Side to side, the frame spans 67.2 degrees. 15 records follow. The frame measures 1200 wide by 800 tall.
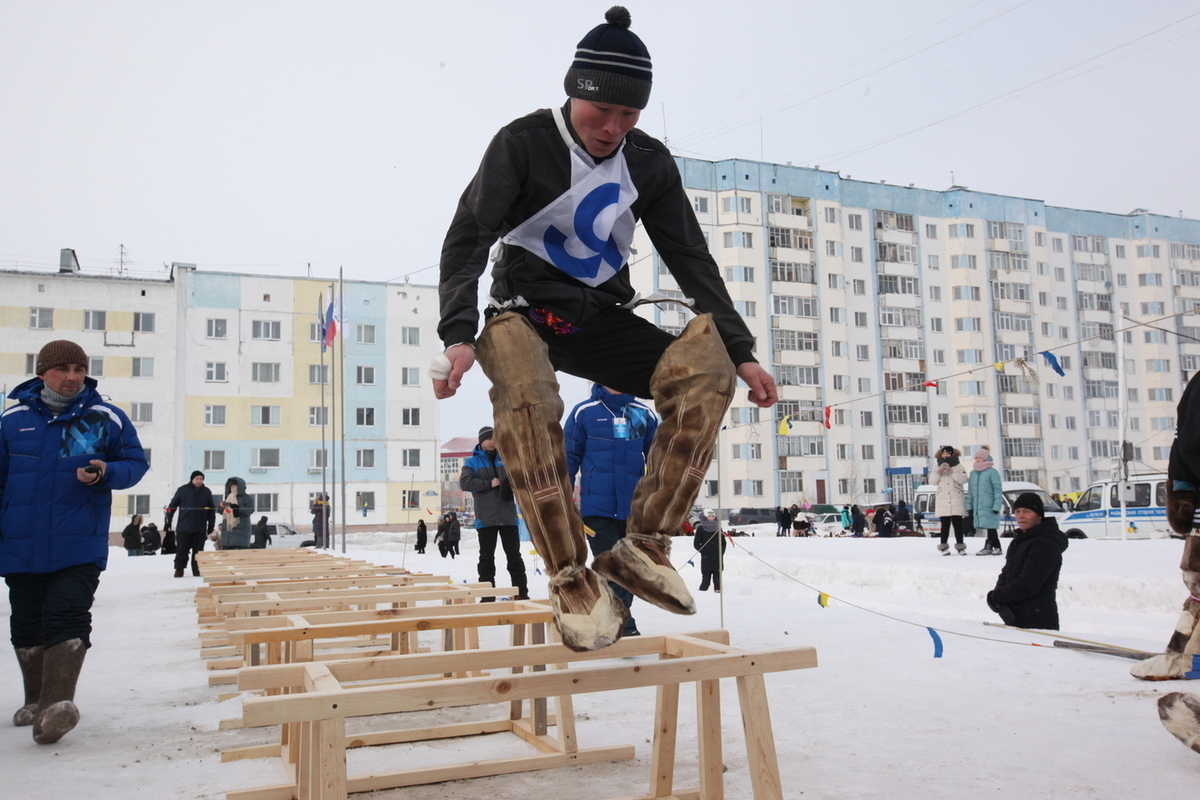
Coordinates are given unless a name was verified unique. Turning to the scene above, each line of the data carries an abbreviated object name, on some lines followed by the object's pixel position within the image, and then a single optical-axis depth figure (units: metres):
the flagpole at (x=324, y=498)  27.28
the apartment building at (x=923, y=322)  52.91
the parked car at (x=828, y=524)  38.09
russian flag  29.30
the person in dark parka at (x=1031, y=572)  6.33
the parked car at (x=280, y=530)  37.53
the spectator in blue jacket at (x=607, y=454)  6.26
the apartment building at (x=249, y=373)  43.38
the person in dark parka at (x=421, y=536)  24.53
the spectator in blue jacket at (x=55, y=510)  4.41
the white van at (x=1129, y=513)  17.70
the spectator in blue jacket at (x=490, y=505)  8.50
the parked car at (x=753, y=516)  48.67
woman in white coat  13.68
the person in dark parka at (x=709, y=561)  10.58
